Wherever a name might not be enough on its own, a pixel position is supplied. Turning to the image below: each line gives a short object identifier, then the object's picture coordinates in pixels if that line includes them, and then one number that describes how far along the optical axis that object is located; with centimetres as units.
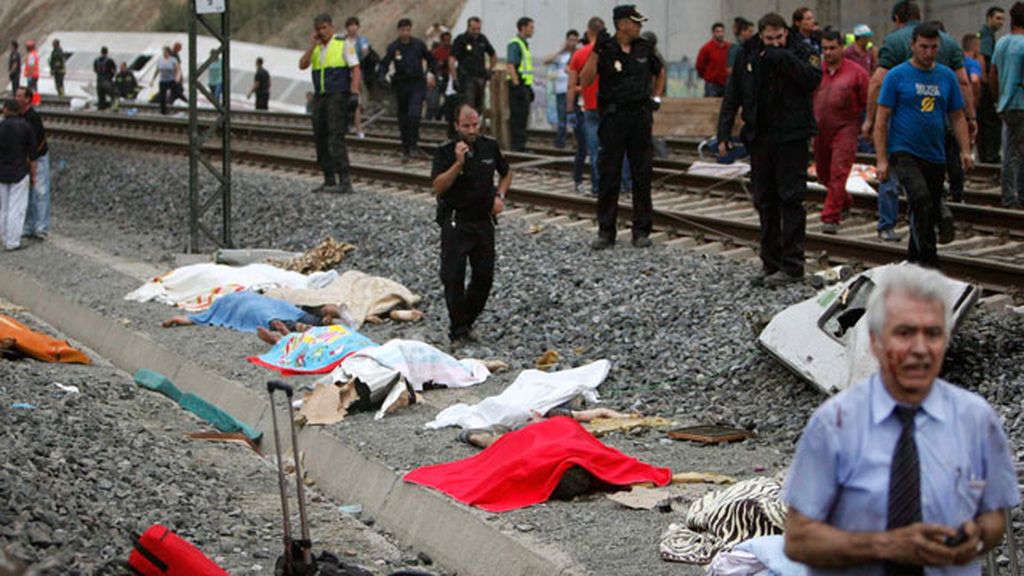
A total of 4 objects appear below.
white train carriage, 4528
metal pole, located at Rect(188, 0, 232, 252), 1825
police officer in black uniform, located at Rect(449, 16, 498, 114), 2514
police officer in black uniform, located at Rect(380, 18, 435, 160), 2377
